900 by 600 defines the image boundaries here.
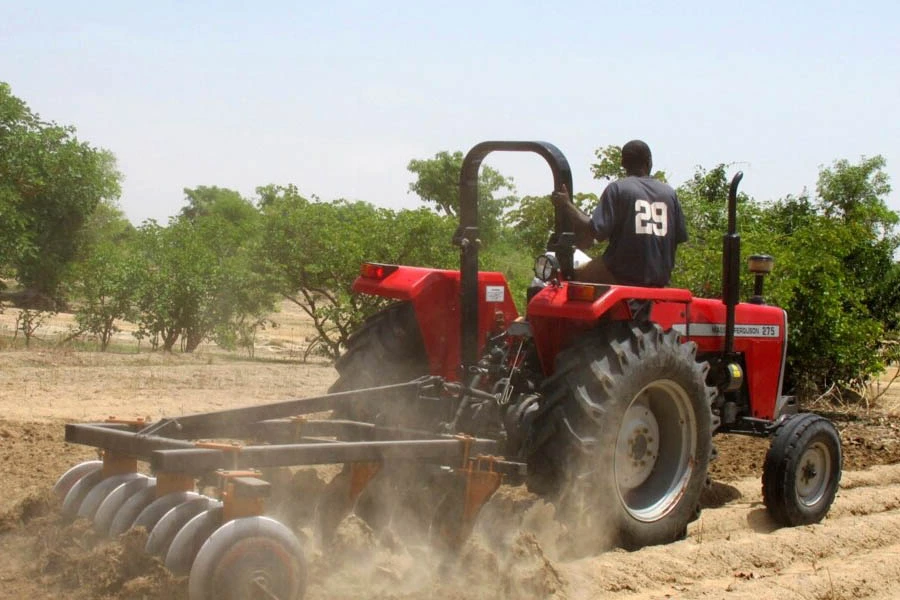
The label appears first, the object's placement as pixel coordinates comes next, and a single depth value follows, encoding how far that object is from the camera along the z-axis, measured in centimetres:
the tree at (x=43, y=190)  1930
